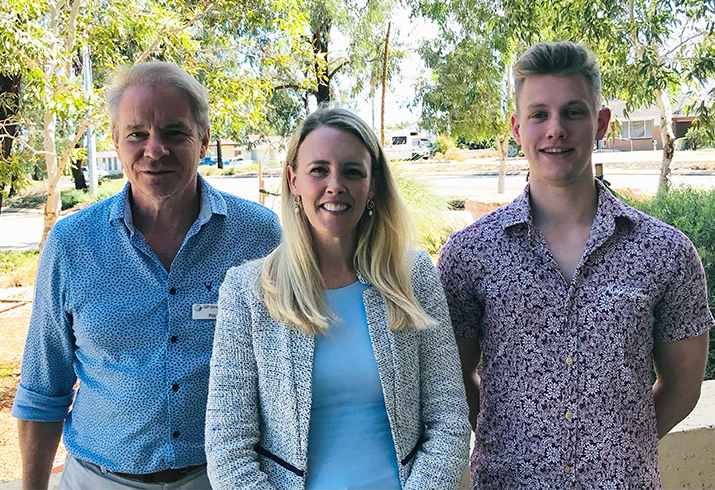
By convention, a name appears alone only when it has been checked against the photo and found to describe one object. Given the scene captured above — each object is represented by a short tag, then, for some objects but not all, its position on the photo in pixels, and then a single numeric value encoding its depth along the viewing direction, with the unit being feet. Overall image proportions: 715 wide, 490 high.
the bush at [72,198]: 77.00
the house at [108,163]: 217.40
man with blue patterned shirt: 6.47
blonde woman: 5.66
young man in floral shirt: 6.14
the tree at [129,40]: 21.18
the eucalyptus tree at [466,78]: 55.16
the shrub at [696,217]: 15.01
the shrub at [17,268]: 35.45
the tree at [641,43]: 24.12
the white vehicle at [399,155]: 42.39
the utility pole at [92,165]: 66.03
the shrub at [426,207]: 33.47
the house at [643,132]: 153.94
